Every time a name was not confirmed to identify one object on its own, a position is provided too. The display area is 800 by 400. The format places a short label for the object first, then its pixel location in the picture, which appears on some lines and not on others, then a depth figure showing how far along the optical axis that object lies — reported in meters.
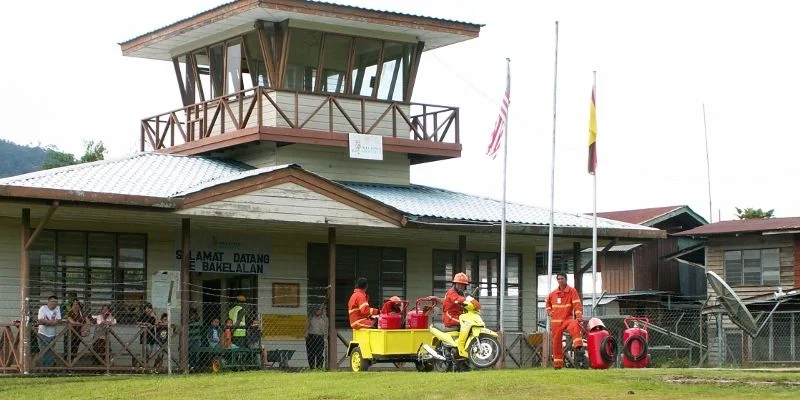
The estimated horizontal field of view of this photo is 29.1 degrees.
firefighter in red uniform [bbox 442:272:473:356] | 25.72
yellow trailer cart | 26.39
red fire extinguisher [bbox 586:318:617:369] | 25.34
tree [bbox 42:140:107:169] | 78.21
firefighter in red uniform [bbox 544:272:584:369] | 25.84
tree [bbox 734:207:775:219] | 65.88
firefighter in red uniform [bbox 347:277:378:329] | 26.64
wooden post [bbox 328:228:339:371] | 30.06
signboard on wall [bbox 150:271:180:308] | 25.64
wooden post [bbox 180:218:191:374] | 28.50
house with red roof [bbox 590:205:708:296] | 54.28
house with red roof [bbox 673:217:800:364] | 45.62
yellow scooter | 25.11
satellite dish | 32.34
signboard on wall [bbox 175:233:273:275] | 31.28
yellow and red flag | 33.03
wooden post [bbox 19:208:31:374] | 26.77
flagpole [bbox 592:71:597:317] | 32.67
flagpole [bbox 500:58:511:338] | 30.91
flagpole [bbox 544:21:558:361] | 31.55
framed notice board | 32.22
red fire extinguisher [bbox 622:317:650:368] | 25.89
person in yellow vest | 29.30
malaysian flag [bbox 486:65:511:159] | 31.75
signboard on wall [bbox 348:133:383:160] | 34.53
